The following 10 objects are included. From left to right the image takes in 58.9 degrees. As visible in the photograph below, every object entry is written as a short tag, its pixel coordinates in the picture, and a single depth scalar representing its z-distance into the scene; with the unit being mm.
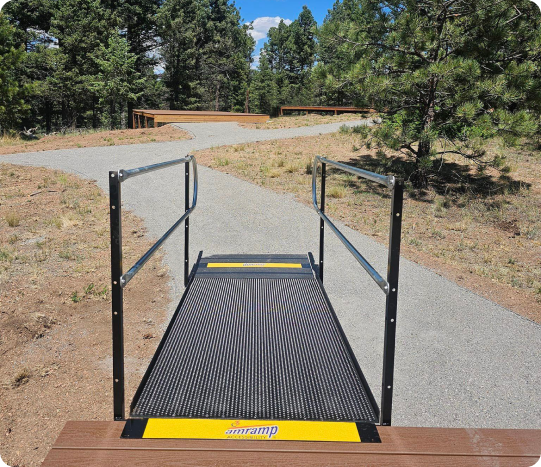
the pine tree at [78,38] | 30373
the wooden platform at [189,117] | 25750
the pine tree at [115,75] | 29000
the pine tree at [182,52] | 35694
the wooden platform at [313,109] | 33000
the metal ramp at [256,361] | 2205
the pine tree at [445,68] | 8406
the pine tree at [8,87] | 22031
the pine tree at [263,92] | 45625
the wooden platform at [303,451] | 1924
